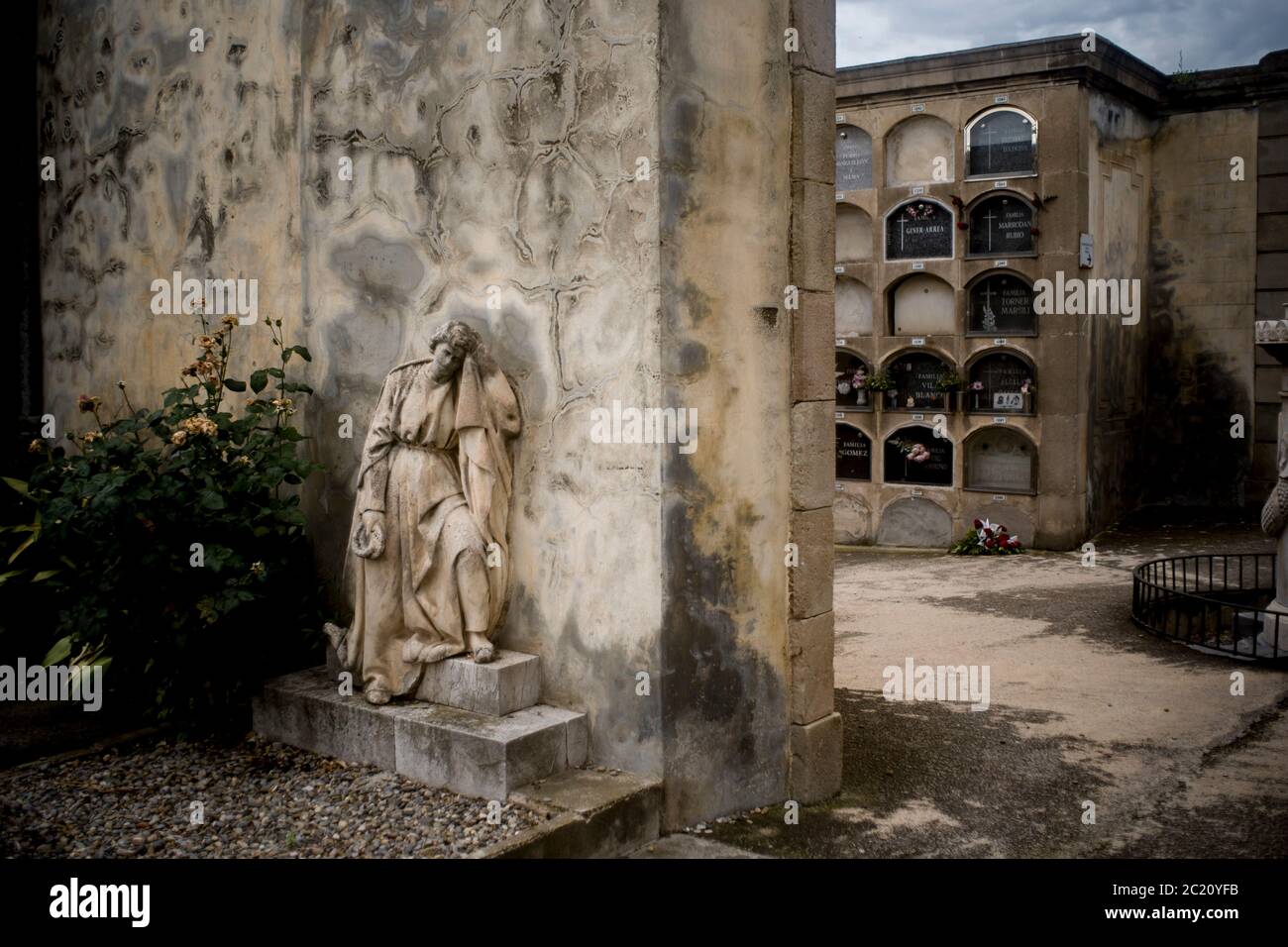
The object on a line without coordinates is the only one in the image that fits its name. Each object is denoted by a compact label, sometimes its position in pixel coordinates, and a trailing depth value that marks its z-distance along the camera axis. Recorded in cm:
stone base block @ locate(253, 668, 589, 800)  405
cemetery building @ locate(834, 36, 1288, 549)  1017
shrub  462
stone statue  433
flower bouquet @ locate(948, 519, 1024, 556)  1030
